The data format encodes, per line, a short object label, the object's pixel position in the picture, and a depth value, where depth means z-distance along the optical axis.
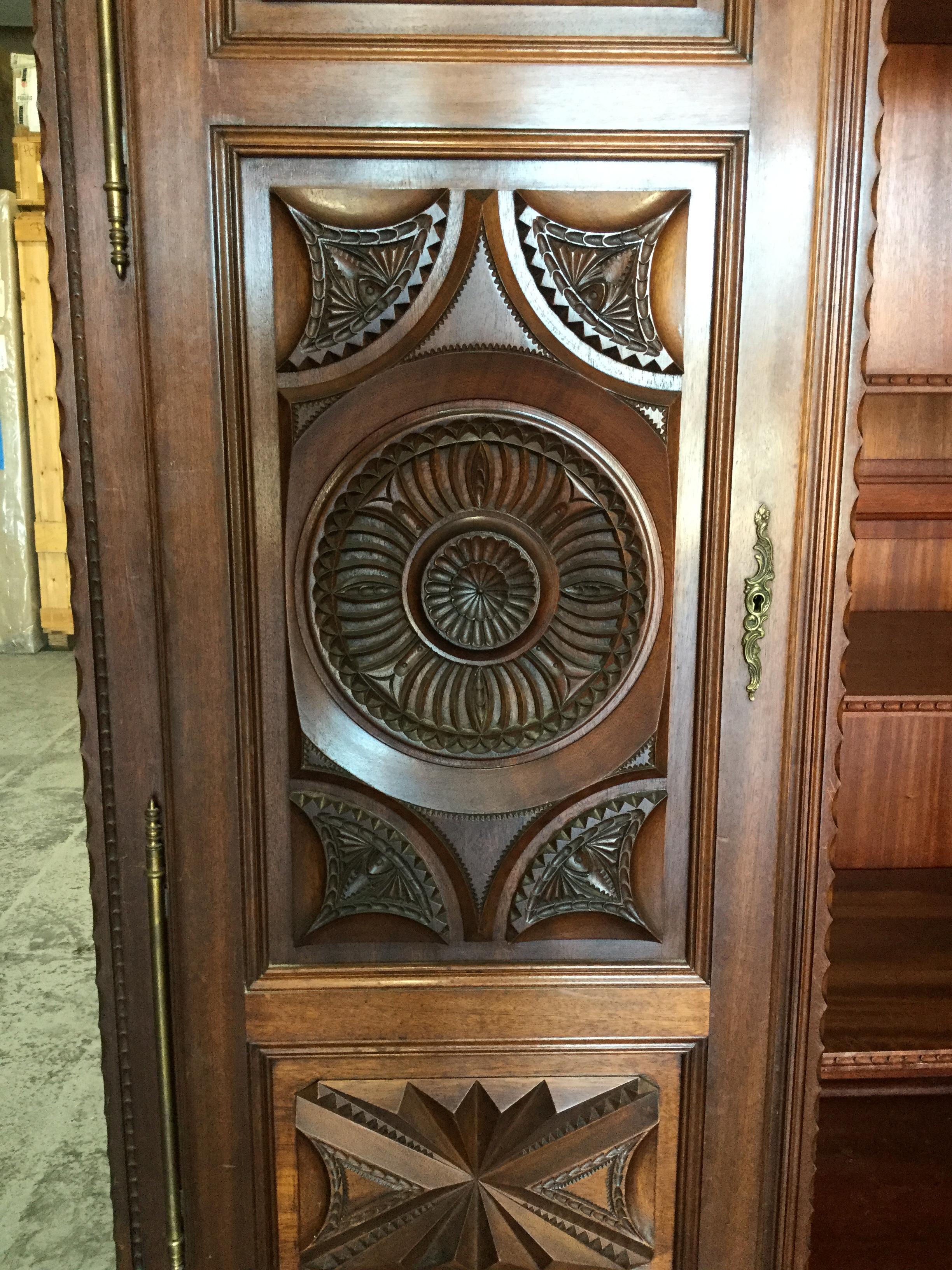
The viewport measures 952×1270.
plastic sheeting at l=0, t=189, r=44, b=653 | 4.53
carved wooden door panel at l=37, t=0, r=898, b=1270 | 0.87
